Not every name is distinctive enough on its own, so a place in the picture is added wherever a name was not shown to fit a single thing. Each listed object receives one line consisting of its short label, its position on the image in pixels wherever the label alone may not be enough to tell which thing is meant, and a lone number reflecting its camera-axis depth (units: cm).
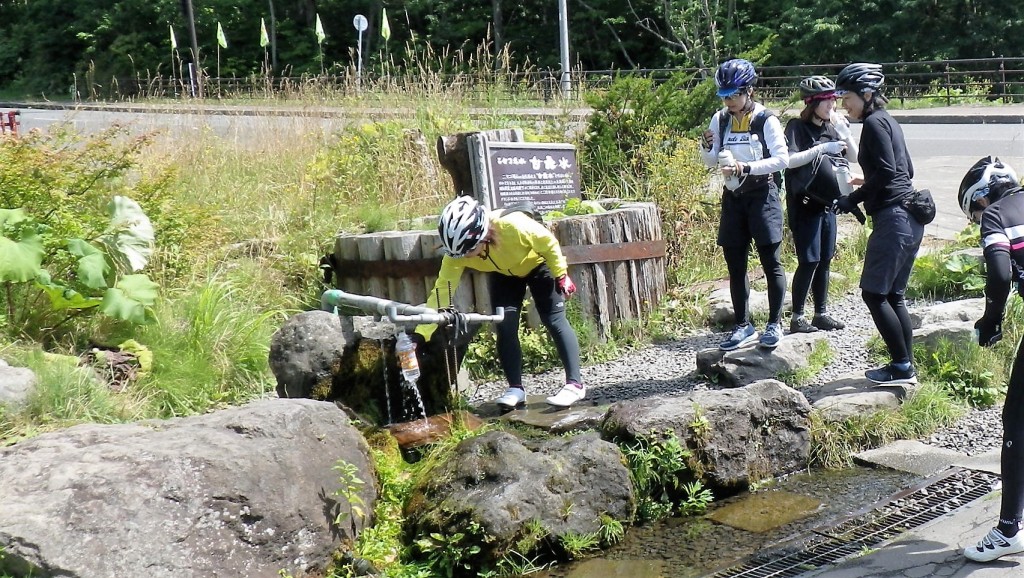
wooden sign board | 756
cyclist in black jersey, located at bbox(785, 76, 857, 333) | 643
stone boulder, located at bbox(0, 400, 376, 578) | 355
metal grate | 416
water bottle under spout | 495
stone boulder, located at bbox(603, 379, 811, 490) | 491
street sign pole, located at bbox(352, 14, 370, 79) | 1764
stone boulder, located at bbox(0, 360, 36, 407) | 498
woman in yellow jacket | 537
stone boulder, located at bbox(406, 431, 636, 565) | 422
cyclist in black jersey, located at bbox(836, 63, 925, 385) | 541
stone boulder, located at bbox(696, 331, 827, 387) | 610
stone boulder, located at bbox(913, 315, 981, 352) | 614
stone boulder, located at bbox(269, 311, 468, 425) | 545
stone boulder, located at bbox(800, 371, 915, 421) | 546
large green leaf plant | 541
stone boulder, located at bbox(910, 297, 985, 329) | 662
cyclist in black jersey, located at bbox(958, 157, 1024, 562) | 388
